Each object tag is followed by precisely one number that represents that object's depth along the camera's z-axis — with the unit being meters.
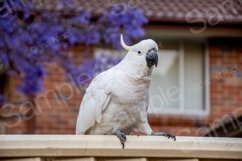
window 11.14
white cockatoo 4.90
